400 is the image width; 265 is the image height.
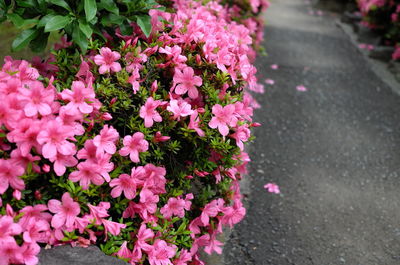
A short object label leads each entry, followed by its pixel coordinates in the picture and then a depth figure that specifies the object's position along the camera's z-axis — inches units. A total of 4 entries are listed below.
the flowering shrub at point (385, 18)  254.7
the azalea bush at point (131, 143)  62.2
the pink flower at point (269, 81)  216.5
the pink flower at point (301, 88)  213.2
